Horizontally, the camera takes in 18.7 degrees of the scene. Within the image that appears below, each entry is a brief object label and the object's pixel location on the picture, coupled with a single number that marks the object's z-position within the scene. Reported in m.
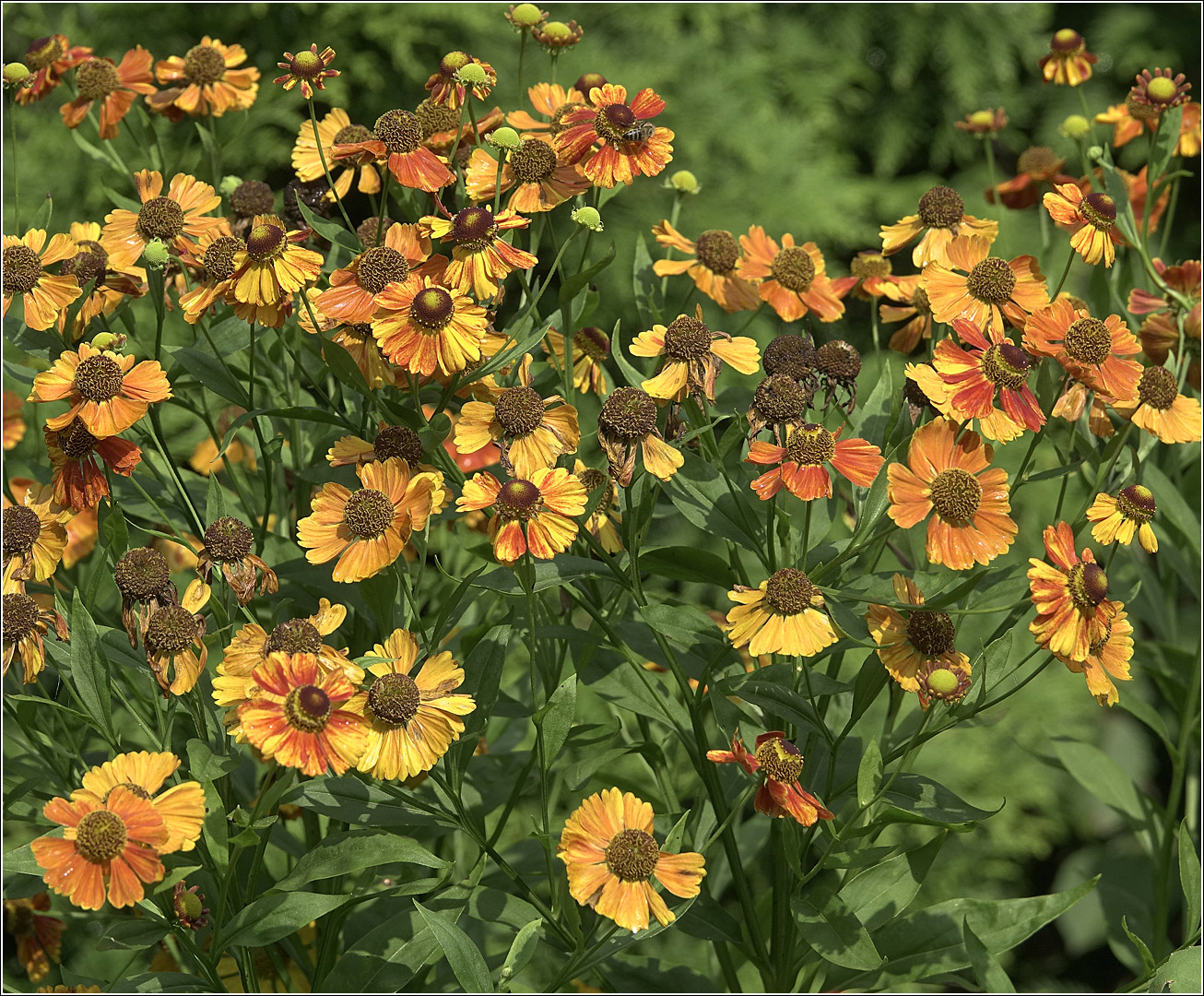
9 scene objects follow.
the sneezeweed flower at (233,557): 1.29
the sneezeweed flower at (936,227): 1.40
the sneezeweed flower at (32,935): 1.45
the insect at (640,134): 1.33
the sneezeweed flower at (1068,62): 1.51
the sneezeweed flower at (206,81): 1.45
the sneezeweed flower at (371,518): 1.28
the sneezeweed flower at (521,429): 1.30
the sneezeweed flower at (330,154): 1.38
